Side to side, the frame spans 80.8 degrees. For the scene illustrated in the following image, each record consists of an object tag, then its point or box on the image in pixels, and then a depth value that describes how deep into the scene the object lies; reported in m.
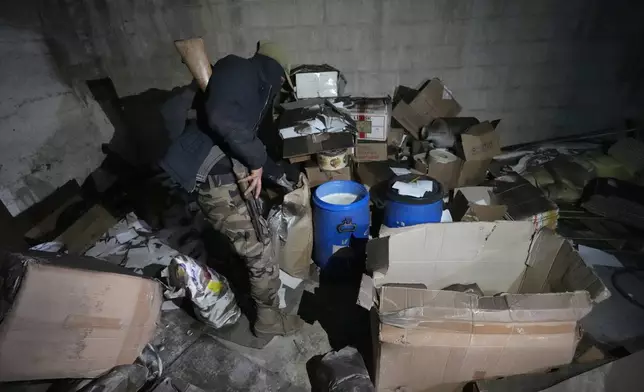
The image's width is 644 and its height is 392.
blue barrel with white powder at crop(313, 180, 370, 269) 2.03
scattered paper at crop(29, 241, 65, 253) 1.89
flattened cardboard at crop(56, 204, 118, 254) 2.50
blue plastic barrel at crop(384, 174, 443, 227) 1.93
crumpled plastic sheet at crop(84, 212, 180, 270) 2.48
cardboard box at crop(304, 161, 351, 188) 2.39
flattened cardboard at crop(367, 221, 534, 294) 1.63
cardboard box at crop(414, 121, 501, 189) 2.61
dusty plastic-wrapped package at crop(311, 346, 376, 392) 1.55
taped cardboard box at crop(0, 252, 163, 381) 1.31
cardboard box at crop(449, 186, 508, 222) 2.13
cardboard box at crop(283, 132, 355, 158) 2.26
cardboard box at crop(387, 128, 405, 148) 2.85
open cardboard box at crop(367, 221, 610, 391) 1.27
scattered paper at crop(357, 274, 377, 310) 1.34
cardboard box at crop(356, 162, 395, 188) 2.52
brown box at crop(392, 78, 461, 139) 2.94
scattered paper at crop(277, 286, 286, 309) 2.15
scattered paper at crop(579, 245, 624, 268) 2.23
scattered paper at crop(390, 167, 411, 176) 2.53
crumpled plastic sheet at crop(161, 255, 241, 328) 1.78
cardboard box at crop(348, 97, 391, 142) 2.55
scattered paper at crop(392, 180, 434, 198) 2.00
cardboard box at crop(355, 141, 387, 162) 2.64
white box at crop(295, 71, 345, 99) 2.76
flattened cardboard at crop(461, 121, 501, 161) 2.61
